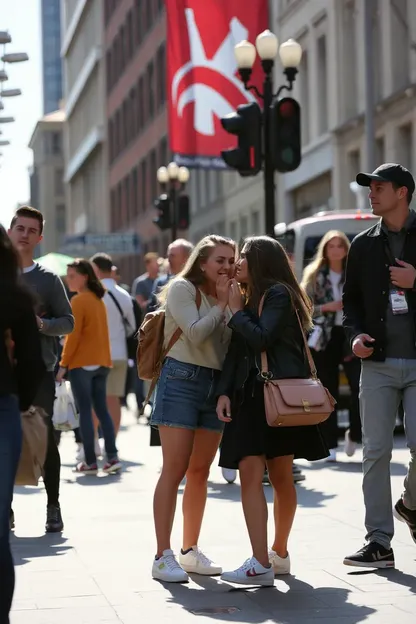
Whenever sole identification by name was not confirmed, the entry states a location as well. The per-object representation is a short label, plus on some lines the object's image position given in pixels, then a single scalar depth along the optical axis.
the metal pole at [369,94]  25.12
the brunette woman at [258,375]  7.40
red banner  23.52
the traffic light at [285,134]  13.56
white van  17.97
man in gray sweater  8.96
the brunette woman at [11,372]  5.27
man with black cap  7.84
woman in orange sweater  13.46
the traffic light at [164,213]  29.34
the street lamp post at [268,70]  13.57
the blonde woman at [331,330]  13.26
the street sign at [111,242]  46.50
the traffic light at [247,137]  13.55
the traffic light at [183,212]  29.36
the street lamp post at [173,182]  29.47
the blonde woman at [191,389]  7.75
